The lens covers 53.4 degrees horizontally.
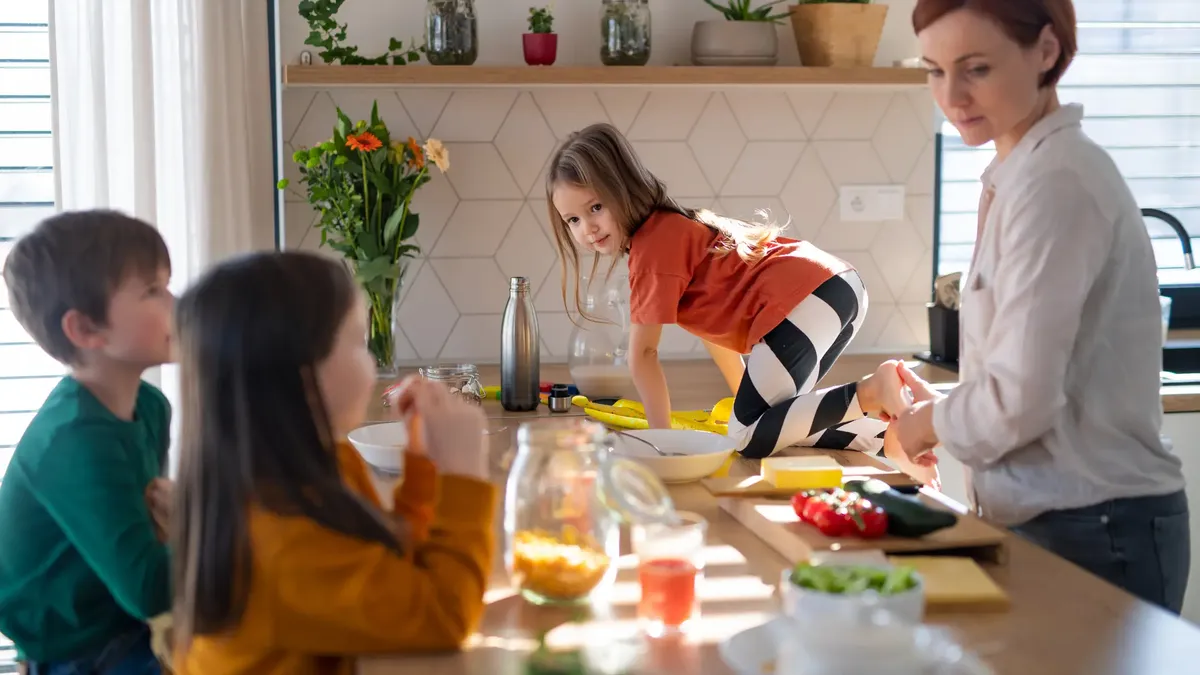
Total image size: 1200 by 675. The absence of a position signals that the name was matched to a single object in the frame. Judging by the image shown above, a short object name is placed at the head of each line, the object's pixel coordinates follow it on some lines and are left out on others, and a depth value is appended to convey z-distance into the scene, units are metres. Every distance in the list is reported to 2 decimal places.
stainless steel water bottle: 2.31
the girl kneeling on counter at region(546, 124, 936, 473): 2.28
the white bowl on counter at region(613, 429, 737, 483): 1.60
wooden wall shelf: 2.66
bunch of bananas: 2.15
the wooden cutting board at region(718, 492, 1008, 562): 1.26
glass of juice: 1.09
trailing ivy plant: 2.71
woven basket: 2.83
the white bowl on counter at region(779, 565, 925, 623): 0.97
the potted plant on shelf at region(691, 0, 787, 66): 2.81
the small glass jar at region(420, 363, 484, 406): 2.25
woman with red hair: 1.32
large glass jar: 1.16
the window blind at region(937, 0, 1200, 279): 3.11
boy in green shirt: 1.28
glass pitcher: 2.54
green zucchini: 1.28
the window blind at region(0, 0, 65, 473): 1.99
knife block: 2.74
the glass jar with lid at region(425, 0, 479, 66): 2.72
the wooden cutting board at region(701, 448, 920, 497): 1.53
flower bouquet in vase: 2.69
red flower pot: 2.78
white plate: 0.87
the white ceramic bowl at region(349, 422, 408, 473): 1.68
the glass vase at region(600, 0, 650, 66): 2.77
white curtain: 1.73
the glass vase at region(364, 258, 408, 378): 2.74
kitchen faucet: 2.84
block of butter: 1.51
